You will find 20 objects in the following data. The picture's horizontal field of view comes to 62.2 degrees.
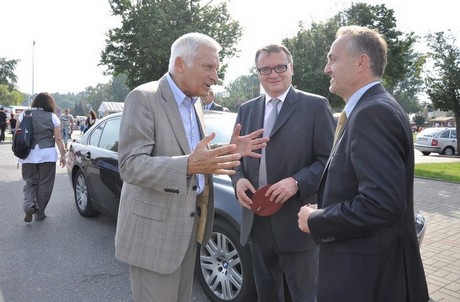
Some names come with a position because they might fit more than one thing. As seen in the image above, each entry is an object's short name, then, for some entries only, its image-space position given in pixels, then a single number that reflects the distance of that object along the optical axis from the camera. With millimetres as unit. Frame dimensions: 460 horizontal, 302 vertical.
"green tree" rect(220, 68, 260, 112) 87581
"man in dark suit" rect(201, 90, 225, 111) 6569
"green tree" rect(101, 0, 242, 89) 13625
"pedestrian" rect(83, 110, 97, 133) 15705
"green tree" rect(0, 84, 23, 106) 59884
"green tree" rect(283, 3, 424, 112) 17484
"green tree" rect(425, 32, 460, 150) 17219
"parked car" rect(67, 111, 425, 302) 3227
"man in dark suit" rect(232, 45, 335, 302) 2547
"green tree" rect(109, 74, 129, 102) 114500
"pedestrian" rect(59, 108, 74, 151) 18359
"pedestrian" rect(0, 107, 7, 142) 22253
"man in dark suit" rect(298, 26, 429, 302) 1529
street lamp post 45078
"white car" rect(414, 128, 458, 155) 20422
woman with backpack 5824
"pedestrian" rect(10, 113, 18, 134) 24500
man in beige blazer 1833
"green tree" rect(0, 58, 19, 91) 61781
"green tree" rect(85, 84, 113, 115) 113919
